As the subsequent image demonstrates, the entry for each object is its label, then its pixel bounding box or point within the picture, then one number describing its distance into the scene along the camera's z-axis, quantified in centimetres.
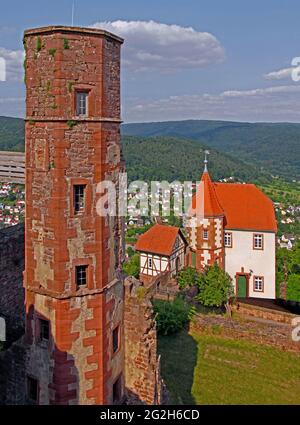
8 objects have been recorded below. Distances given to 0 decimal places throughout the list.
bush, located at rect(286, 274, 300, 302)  3238
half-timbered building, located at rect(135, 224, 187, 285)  3503
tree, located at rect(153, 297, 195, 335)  2553
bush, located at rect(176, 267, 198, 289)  3044
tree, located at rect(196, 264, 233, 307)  2914
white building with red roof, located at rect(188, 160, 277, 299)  3275
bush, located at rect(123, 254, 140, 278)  3688
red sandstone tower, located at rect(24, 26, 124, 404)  1241
